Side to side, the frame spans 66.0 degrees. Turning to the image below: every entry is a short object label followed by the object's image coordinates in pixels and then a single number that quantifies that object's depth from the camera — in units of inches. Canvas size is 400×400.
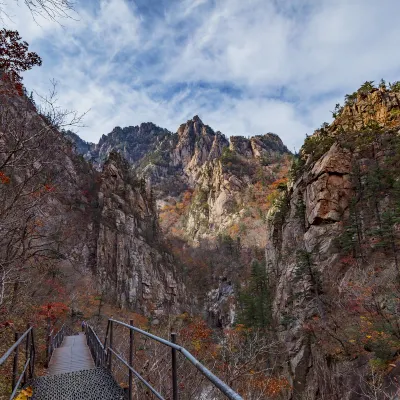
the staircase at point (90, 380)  108.1
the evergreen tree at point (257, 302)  1293.1
